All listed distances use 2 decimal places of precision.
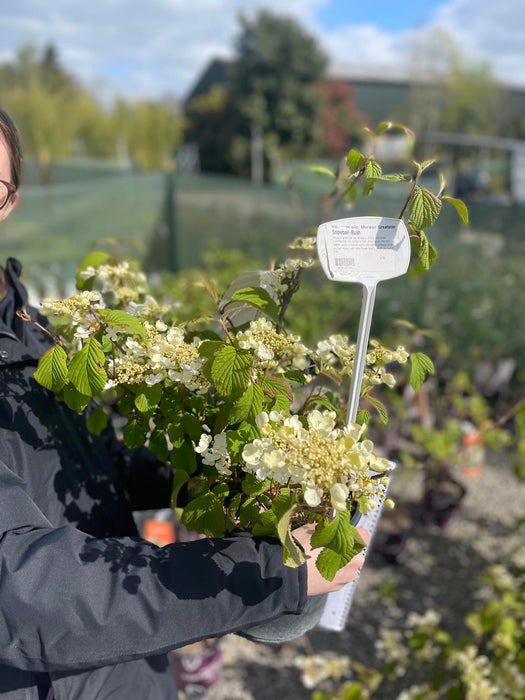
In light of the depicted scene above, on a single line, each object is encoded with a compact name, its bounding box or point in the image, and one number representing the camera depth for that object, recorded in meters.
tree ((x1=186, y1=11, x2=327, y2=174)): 15.26
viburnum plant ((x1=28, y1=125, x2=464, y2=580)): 0.67
